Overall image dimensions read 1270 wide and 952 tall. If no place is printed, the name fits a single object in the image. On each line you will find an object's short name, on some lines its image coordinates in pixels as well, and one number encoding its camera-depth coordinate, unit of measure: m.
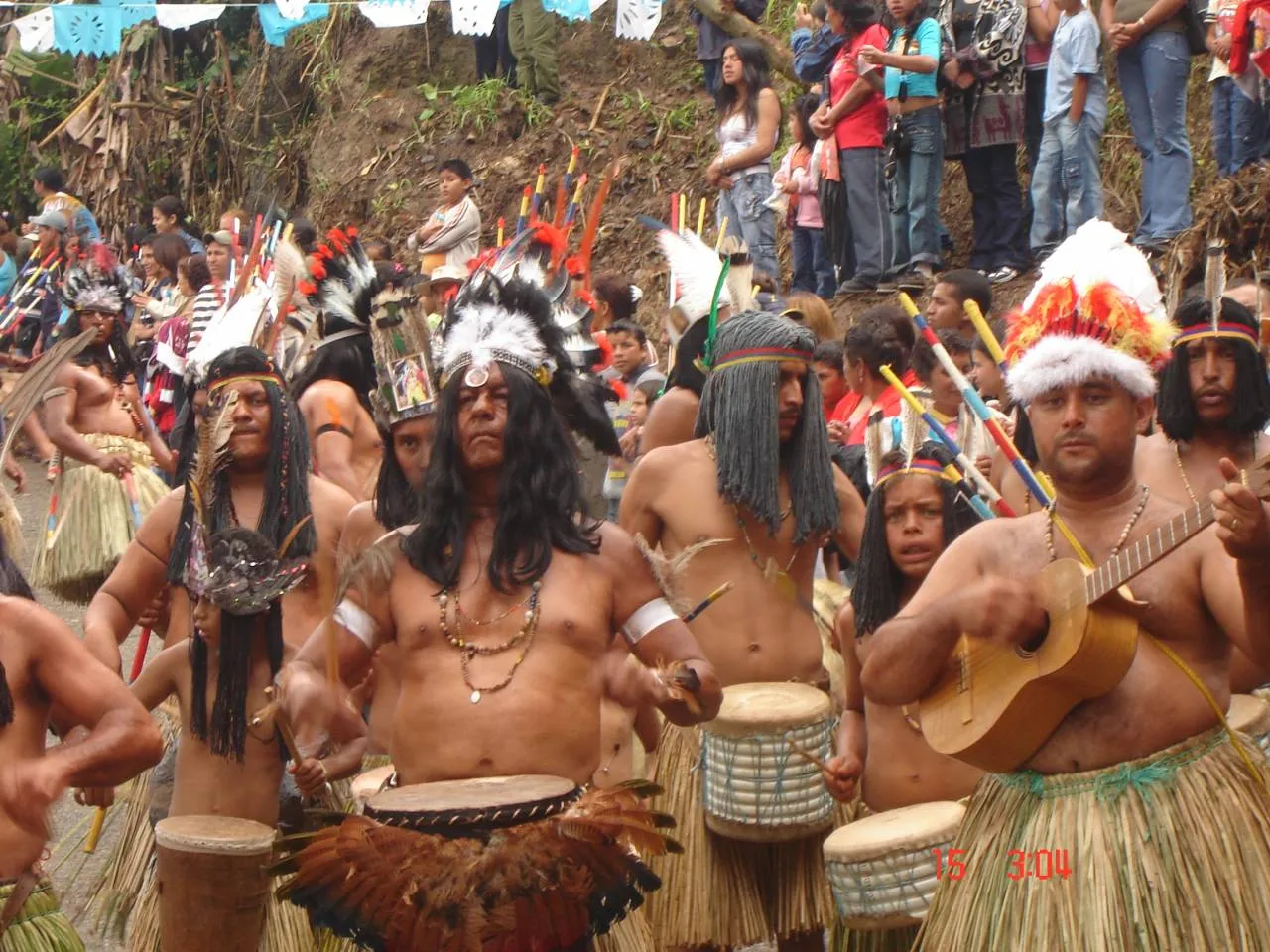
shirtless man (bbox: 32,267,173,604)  10.51
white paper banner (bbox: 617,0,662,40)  15.45
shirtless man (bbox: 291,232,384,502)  7.69
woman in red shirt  10.84
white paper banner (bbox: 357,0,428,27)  15.29
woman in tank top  11.37
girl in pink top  11.75
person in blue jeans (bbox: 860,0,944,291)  10.34
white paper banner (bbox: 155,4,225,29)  16.69
